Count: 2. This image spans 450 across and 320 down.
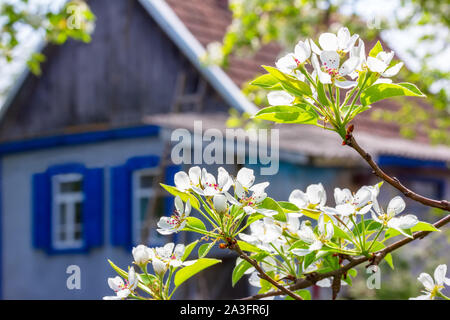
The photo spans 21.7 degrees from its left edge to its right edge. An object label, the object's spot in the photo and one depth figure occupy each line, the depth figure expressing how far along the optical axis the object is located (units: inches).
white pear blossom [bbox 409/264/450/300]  107.2
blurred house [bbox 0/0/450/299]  629.9
